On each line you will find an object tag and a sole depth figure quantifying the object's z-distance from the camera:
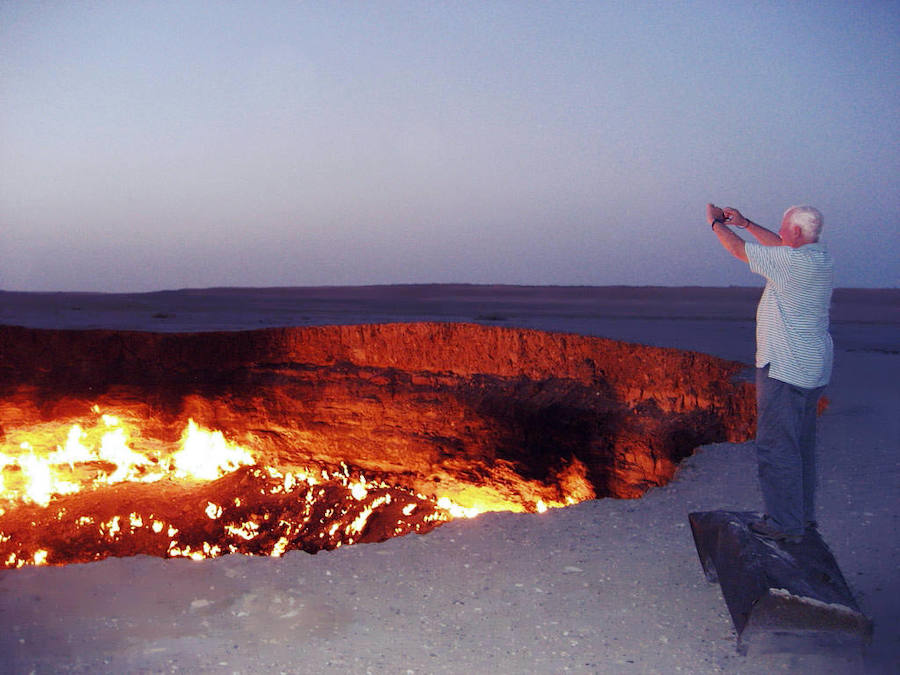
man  3.13
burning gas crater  9.00
